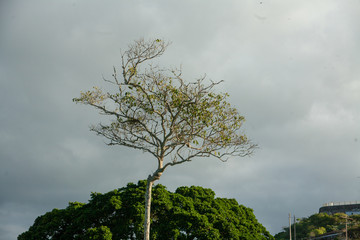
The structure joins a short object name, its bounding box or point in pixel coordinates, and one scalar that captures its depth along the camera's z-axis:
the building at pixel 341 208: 88.12
